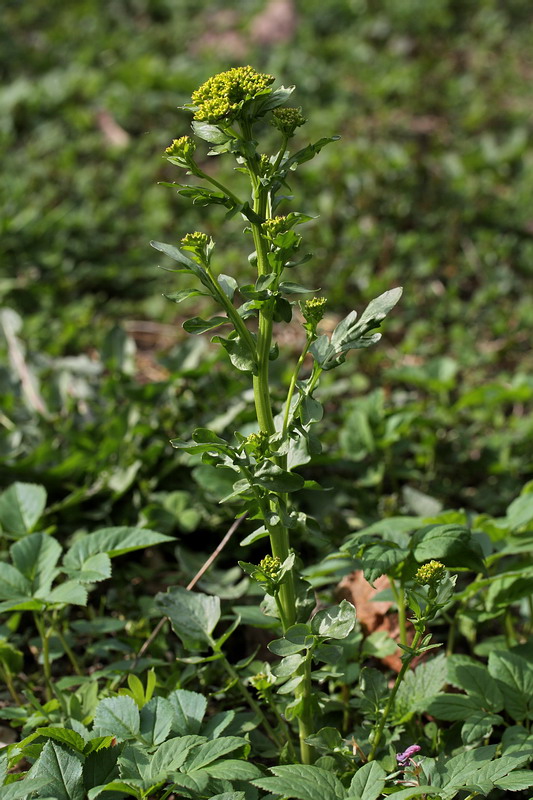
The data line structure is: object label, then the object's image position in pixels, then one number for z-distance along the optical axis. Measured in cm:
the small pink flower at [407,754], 99
